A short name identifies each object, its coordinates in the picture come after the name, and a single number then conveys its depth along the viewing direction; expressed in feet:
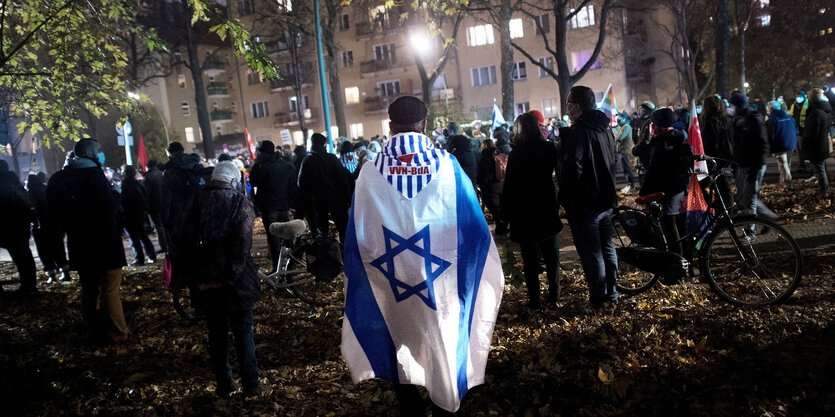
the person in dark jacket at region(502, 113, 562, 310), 18.76
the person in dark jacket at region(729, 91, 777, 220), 25.86
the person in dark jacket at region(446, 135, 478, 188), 34.55
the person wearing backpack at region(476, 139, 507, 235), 34.06
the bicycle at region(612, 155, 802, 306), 17.52
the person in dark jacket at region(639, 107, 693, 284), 20.58
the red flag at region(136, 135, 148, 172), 63.10
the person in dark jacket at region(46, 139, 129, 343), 20.18
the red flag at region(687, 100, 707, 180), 24.69
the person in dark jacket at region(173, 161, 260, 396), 14.78
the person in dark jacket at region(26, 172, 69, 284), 35.72
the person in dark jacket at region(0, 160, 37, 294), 29.66
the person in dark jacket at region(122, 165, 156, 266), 37.36
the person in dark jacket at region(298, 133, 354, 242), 29.35
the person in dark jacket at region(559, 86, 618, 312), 17.78
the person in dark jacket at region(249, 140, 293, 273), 30.53
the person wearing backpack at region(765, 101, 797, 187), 35.06
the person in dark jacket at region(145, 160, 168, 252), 37.45
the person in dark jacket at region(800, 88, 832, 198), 33.83
